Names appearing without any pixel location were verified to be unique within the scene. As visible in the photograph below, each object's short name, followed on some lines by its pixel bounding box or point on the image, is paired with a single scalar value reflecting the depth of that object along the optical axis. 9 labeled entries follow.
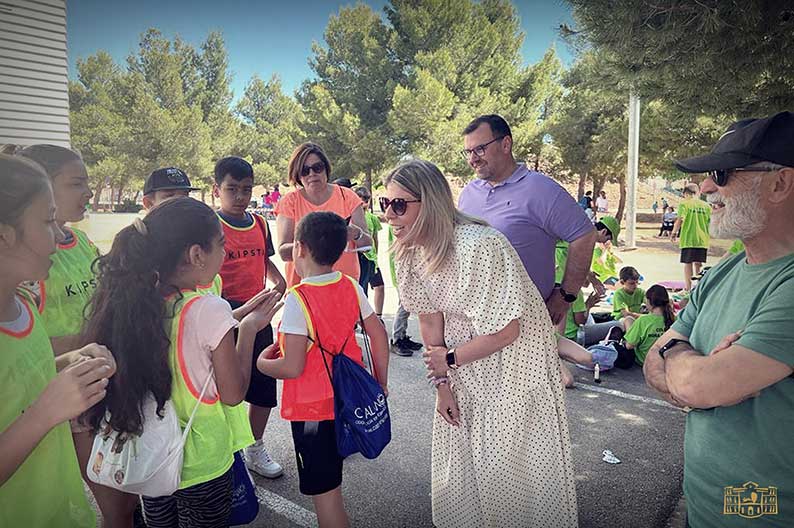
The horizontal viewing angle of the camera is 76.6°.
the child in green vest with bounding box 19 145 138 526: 2.22
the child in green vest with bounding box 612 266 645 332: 6.12
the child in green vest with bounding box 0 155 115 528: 1.21
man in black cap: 1.34
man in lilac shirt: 3.05
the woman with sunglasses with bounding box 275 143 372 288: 3.79
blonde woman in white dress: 2.00
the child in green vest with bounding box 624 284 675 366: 4.94
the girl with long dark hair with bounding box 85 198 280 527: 1.72
